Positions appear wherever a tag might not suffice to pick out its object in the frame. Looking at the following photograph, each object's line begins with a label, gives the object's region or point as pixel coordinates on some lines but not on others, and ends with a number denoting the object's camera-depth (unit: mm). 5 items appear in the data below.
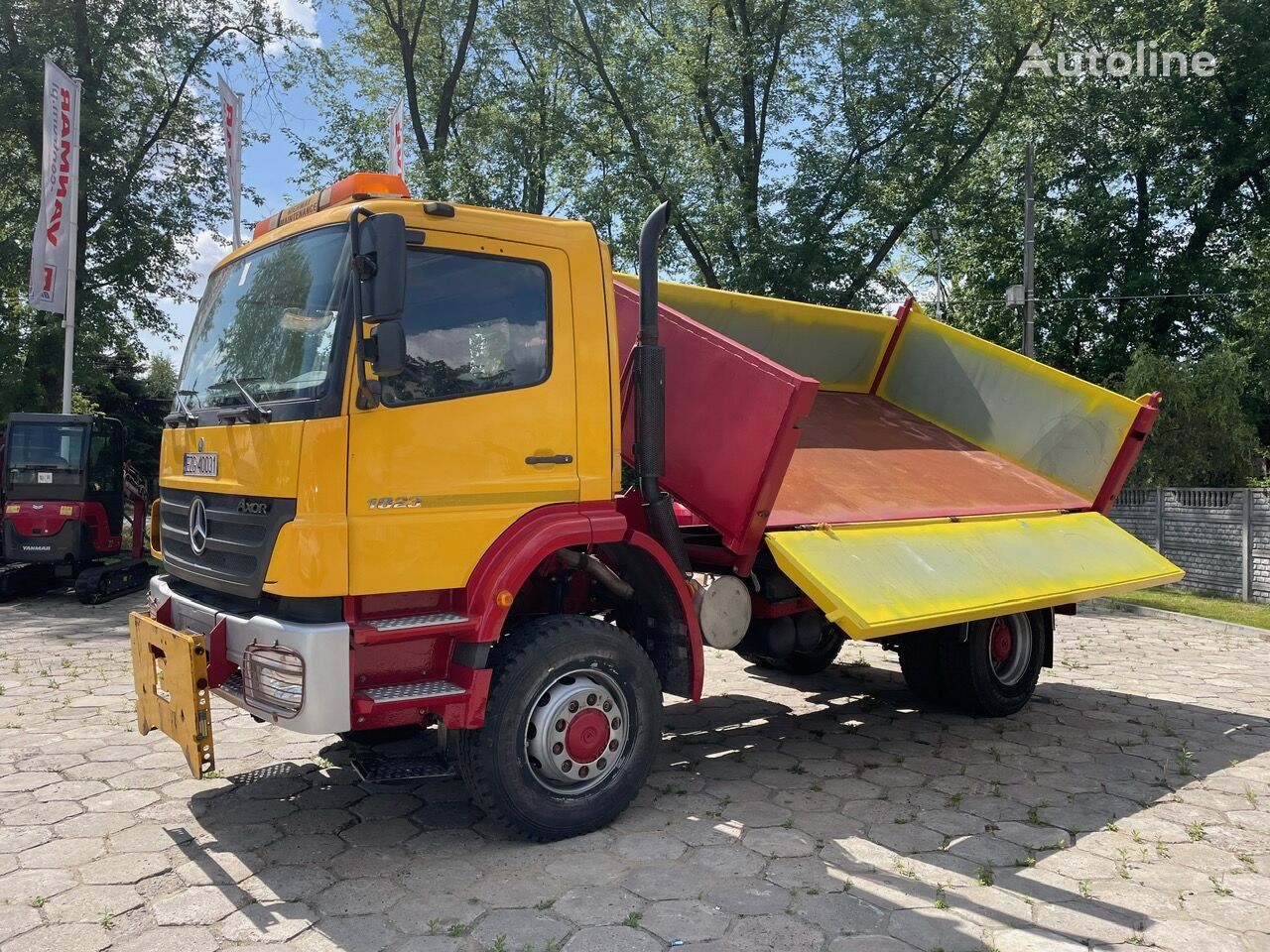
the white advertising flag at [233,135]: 15398
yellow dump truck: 3973
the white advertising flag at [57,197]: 15047
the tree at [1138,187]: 23620
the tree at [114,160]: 19328
